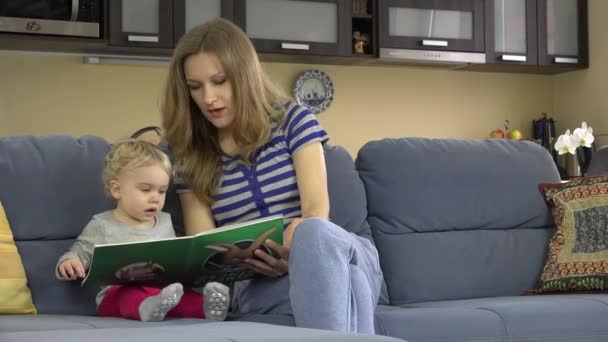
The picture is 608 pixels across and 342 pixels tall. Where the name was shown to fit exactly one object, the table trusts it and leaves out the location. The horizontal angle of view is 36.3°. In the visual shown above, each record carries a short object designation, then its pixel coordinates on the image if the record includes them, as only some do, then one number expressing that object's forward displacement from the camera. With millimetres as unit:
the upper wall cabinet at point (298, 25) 4891
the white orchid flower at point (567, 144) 4688
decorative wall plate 5297
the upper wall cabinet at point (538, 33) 5430
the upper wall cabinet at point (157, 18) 4617
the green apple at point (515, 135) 5637
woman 2312
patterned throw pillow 2781
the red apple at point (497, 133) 5738
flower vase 4941
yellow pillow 2186
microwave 4363
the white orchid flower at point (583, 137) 4734
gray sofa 2326
